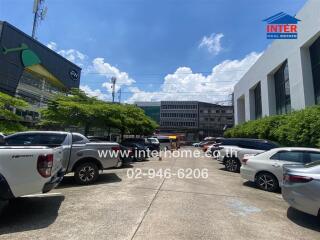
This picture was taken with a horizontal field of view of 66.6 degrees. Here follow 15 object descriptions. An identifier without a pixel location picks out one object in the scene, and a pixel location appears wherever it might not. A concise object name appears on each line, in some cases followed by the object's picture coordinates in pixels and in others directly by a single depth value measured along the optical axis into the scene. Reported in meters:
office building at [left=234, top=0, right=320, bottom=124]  20.05
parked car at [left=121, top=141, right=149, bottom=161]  17.59
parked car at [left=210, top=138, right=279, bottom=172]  12.73
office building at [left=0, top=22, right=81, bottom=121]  32.31
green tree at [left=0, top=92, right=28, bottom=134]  12.09
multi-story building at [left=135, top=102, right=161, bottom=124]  96.23
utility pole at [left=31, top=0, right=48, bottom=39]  40.29
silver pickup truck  8.05
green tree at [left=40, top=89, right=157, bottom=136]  16.69
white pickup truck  4.54
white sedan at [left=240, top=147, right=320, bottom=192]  8.04
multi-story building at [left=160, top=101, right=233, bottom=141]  93.06
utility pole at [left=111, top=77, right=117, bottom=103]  45.00
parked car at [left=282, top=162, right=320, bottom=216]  5.00
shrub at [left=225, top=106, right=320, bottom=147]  11.99
